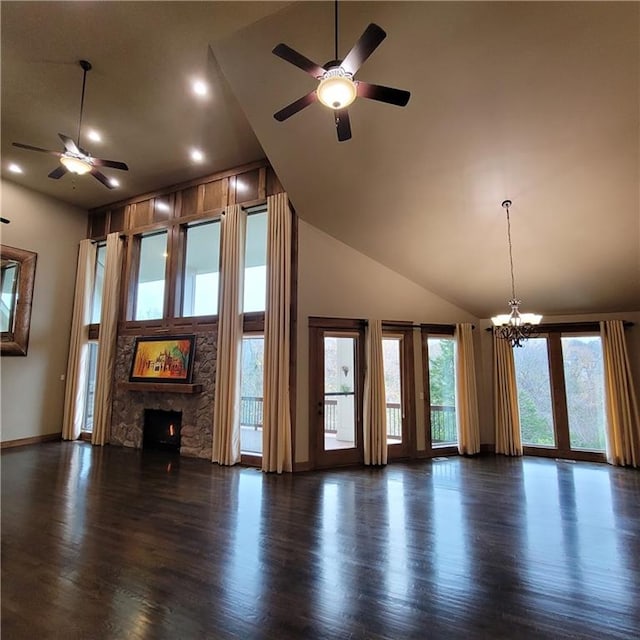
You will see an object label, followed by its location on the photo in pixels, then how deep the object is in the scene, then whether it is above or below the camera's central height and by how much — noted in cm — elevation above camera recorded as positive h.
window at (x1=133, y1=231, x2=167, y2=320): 733 +206
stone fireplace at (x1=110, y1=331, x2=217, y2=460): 626 -58
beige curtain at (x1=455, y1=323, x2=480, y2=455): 639 -42
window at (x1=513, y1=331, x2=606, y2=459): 610 -38
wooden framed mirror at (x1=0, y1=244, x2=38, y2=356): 698 +153
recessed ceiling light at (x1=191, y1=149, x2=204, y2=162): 598 +377
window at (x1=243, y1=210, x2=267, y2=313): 617 +198
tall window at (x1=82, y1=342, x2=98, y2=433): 771 -34
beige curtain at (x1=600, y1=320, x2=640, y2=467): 566 -47
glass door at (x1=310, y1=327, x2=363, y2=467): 563 -38
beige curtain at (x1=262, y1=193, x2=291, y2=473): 536 +52
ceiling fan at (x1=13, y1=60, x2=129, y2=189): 430 +271
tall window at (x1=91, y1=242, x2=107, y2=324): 796 +208
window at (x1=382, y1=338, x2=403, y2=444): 618 -20
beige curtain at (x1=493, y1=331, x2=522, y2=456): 639 -51
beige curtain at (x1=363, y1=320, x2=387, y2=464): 575 -57
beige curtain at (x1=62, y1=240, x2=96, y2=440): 756 +58
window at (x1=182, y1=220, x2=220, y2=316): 682 +212
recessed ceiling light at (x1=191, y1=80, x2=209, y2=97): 448 +369
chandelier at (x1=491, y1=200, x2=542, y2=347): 439 +61
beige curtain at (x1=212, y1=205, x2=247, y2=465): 582 +56
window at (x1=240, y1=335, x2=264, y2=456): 595 -33
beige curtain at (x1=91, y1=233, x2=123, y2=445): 716 +70
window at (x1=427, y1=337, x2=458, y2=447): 645 -33
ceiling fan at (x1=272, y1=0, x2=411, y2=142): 260 +225
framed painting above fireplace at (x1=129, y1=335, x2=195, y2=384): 650 +28
